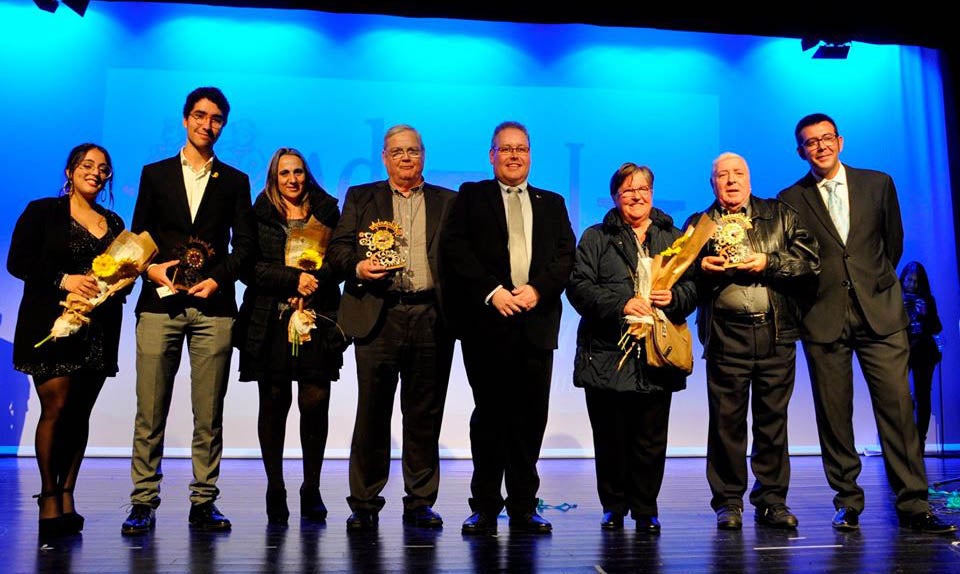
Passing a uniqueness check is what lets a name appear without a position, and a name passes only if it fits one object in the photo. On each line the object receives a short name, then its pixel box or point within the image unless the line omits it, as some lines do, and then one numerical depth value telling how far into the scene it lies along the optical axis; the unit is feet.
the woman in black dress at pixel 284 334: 11.91
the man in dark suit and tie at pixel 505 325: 11.25
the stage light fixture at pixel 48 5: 21.65
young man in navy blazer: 11.21
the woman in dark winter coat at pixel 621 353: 11.39
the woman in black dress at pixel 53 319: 10.97
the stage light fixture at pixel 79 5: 21.42
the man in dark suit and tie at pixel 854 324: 11.65
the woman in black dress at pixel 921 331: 22.90
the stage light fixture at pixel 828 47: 23.76
